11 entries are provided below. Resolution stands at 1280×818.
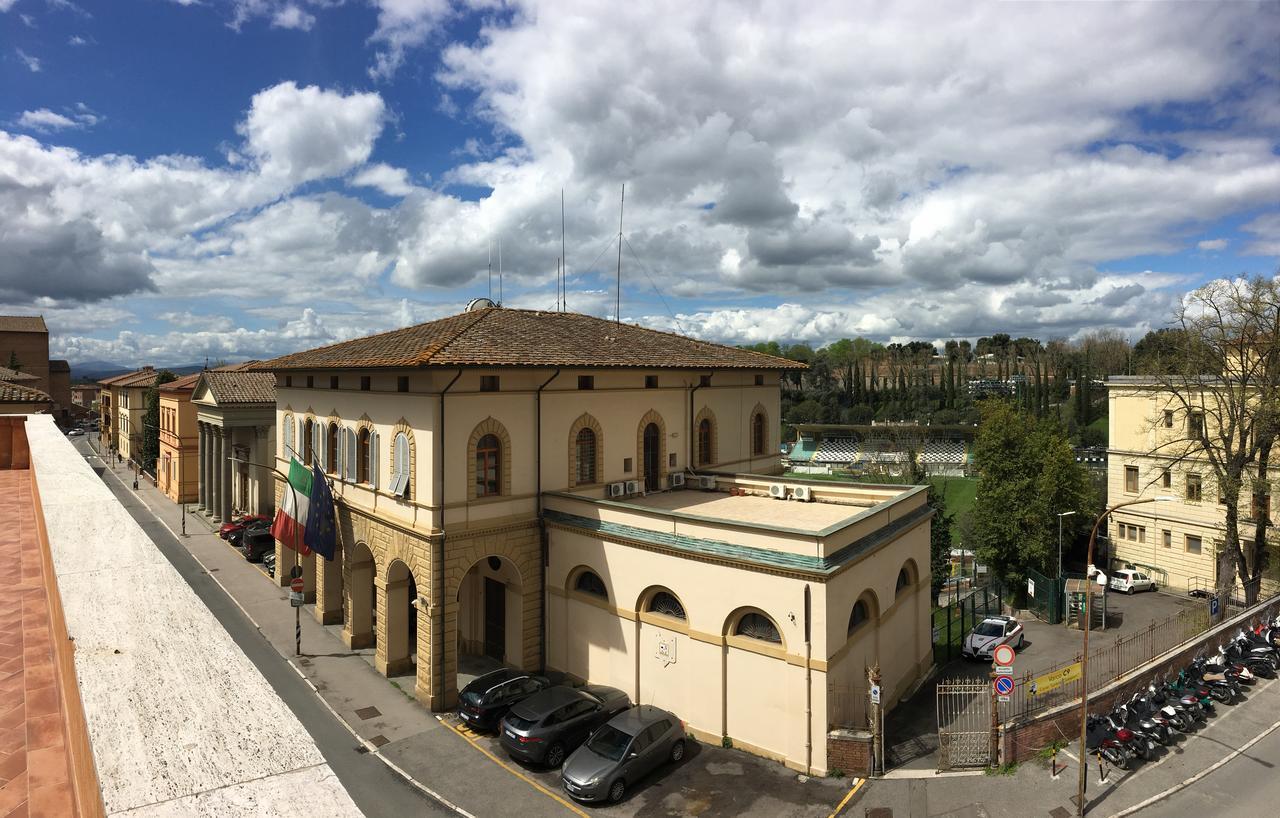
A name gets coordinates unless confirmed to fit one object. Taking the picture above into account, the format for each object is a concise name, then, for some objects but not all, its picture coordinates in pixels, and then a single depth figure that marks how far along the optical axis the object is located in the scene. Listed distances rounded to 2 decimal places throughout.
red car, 41.22
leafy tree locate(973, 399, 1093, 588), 33.28
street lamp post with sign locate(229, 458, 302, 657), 24.30
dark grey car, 17.62
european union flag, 24.70
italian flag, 25.50
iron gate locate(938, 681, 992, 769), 17.55
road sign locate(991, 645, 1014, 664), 16.39
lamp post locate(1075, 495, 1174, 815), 15.49
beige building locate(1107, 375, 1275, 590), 36.50
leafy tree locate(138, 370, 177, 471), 63.31
